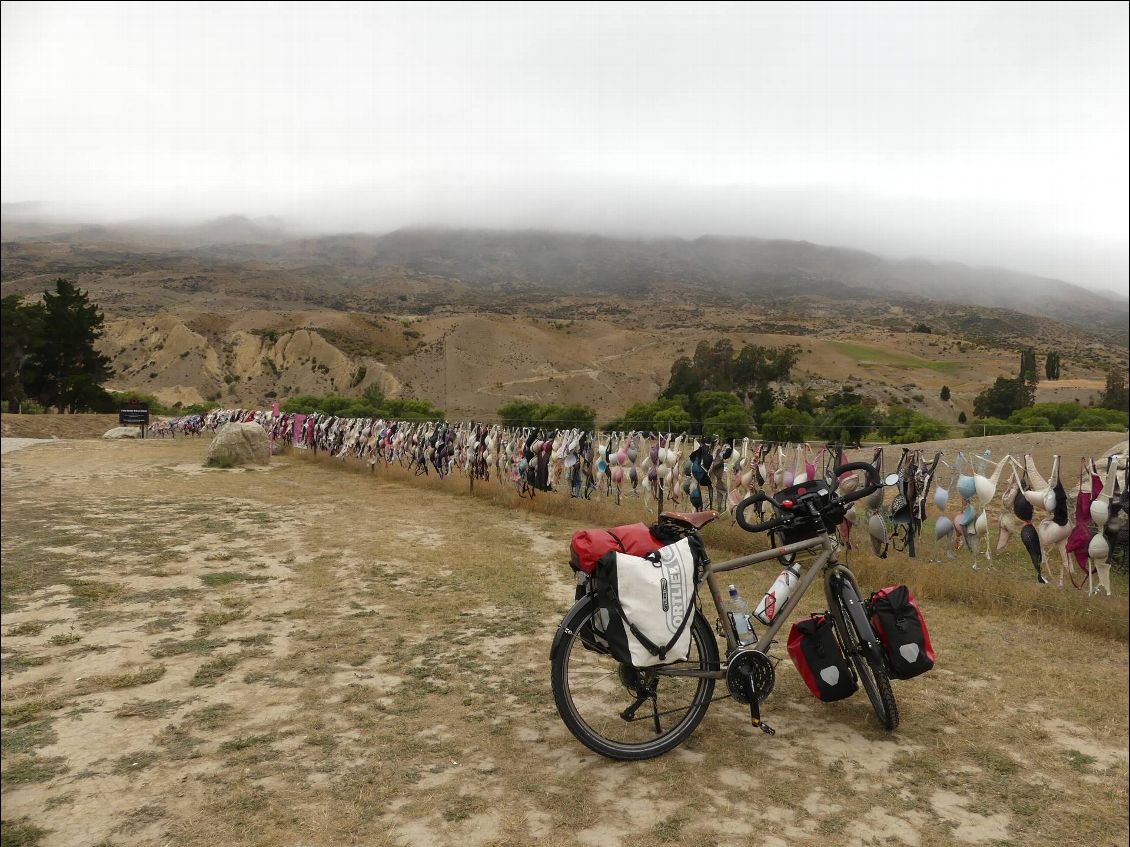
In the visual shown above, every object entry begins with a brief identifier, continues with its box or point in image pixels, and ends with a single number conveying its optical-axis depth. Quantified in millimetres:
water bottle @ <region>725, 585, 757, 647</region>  3549
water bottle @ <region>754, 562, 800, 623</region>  3697
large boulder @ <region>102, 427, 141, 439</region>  30312
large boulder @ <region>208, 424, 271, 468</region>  18391
